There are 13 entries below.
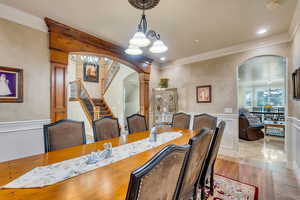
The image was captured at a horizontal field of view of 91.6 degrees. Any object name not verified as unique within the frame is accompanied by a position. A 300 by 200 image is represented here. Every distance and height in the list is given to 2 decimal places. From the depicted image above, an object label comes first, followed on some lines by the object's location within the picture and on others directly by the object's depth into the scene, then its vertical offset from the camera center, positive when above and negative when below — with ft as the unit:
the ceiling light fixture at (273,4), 6.61 +4.44
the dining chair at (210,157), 5.44 -2.14
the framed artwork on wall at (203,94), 13.57 +0.63
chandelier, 5.94 +2.69
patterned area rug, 6.68 -4.44
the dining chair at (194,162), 3.36 -1.58
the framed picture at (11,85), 7.07 +0.85
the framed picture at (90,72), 26.20 +5.31
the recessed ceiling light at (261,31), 9.45 +4.59
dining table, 2.76 -1.81
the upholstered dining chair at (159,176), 1.89 -1.11
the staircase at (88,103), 19.71 -0.27
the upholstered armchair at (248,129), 16.14 -3.31
